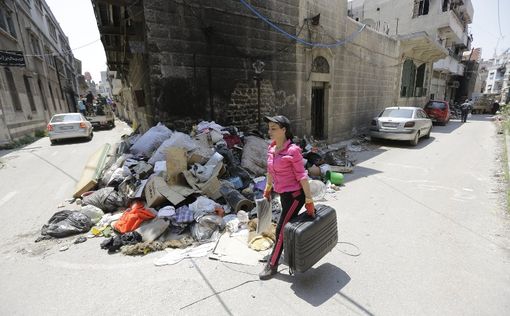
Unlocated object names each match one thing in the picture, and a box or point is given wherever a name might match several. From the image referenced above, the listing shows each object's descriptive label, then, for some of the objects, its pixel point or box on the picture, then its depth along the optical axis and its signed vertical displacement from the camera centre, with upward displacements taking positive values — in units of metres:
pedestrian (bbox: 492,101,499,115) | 28.95 -2.13
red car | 17.40 -1.40
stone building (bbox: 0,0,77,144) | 12.49 +2.07
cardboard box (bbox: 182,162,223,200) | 4.53 -1.50
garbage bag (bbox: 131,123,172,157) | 5.69 -0.86
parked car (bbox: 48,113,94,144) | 11.46 -1.00
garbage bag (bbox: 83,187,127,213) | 4.57 -1.72
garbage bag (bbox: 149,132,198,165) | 5.14 -0.88
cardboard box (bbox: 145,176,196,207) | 4.17 -1.51
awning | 14.83 +2.82
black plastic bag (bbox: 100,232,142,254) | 3.44 -1.87
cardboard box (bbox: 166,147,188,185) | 4.48 -1.11
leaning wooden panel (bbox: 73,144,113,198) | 5.20 -1.46
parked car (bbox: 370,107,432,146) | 9.98 -1.30
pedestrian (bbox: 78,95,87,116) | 20.56 -0.23
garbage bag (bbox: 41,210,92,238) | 3.83 -1.81
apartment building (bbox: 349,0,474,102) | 23.80 +6.87
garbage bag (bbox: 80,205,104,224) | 4.20 -1.78
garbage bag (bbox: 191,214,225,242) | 3.67 -1.87
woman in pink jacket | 2.54 -0.84
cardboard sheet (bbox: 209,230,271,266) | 3.15 -1.96
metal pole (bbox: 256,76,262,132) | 7.78 -0.21
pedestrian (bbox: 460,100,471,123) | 19.48 -1.64
